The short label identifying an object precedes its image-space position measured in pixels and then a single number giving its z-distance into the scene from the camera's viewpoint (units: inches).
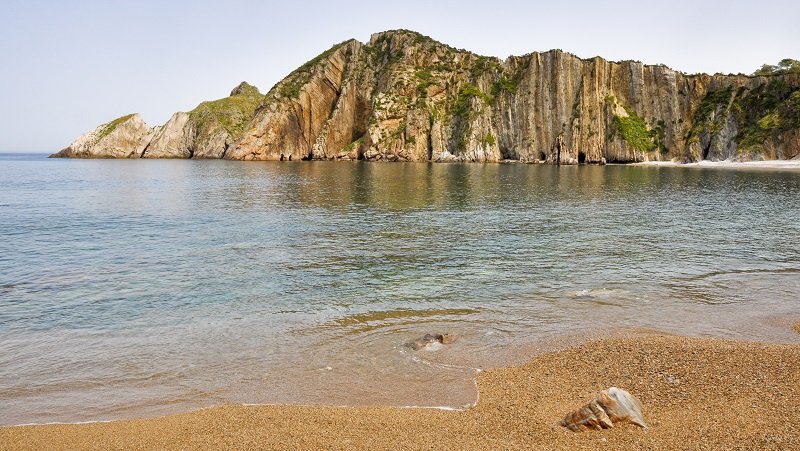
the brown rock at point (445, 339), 665.0
